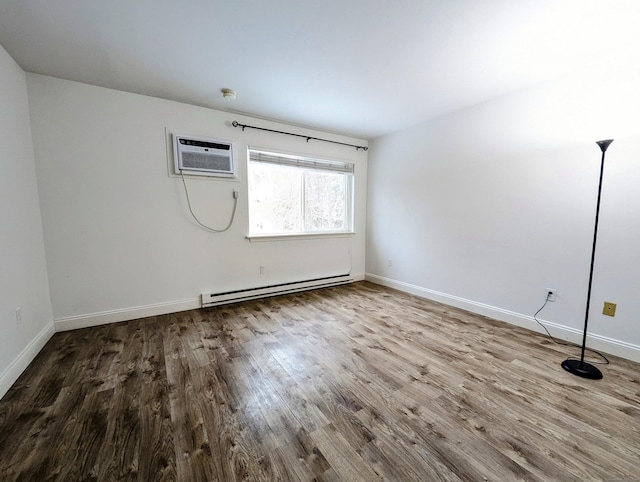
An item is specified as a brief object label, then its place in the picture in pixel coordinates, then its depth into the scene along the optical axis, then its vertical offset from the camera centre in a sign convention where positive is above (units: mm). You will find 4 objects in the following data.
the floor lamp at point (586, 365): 1807 -1109
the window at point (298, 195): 3436 +320
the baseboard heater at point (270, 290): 3135 -1006
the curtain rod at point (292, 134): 3109 +1121
